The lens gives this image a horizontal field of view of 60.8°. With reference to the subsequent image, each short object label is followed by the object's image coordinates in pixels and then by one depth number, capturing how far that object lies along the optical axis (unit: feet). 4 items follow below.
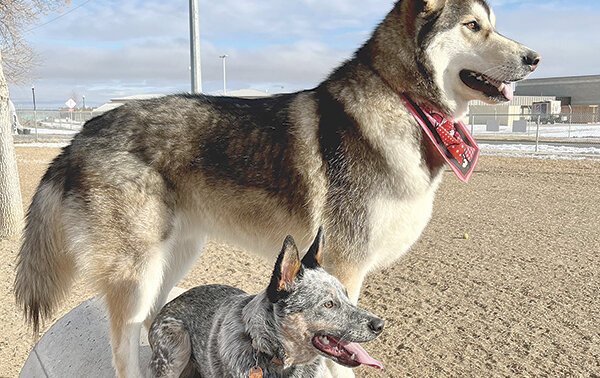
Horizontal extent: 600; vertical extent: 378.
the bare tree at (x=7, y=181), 24.67
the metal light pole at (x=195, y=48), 33.81
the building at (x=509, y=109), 150.08
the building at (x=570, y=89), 183.21
